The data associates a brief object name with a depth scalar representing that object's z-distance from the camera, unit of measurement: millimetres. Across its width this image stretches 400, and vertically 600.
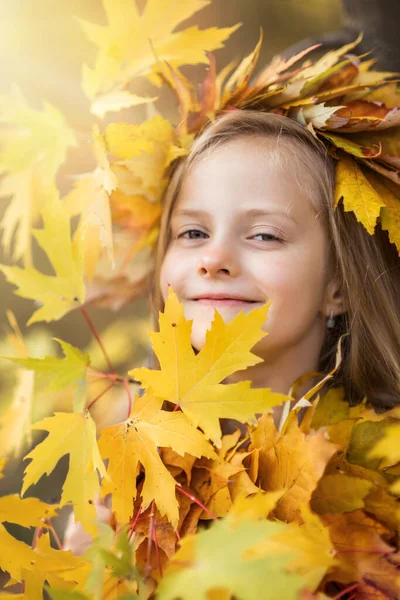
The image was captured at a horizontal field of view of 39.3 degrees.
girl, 847
